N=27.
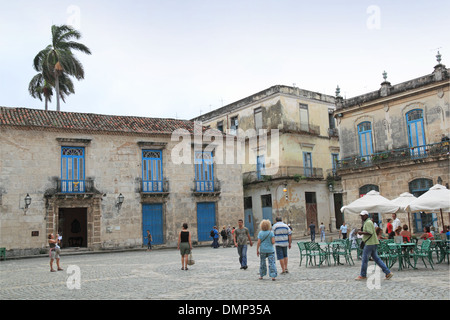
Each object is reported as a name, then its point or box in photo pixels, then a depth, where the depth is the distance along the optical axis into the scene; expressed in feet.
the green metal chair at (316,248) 41.50
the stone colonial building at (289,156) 106.32
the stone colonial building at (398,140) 73.92
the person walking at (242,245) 42.06
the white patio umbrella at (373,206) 46.24
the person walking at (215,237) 83.51
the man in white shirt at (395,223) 54.19
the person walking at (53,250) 46.65
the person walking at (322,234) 82.84
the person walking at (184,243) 42.73
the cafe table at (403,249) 36.41
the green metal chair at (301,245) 43.20
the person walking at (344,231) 75.20
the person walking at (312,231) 83.82
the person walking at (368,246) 31.97
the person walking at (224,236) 84.84
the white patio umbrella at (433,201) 41.89
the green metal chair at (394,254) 36.24
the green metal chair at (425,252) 36.94
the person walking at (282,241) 36.73
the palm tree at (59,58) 104.78
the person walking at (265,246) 34.29
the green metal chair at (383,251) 36.86
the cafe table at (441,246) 39.81
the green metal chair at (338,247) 41.35
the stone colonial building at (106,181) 74.84
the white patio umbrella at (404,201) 47.47
